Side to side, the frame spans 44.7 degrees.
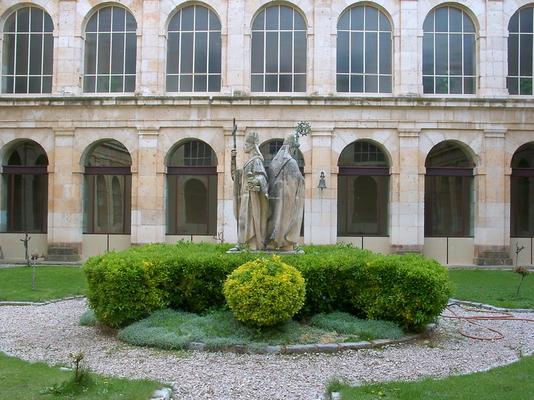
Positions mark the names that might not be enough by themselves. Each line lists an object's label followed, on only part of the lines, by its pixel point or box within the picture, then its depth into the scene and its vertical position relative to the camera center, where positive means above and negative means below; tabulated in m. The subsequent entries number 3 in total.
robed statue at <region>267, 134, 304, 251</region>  13.30 +0.30
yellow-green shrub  10.48 -1.28
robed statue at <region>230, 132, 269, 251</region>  13.21 +0.28
